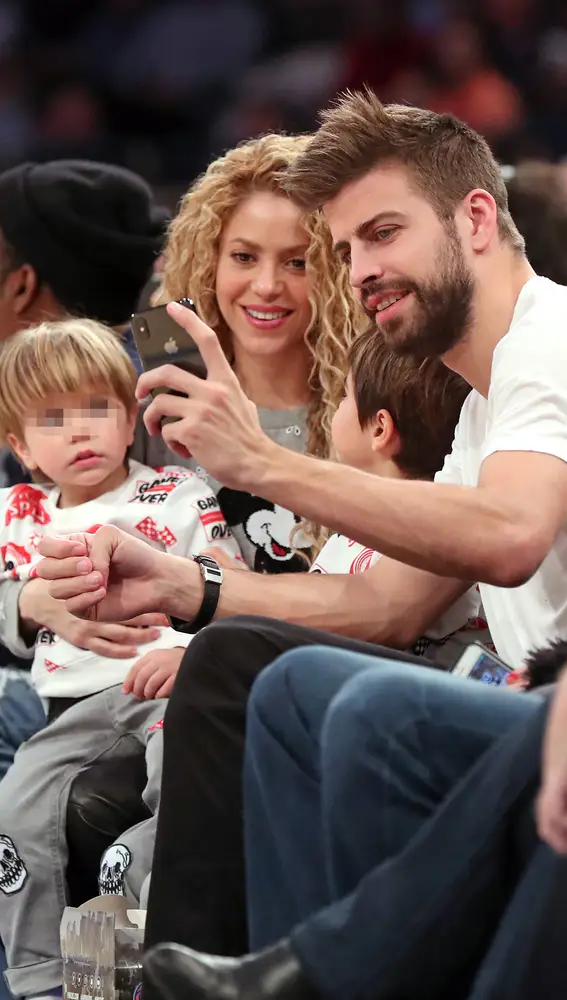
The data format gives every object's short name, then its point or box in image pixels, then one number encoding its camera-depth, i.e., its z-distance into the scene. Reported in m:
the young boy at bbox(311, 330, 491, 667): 5.02
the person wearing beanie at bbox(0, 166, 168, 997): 5.52
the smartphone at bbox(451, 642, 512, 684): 4.76
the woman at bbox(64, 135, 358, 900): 5.21
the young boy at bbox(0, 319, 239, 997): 5.09
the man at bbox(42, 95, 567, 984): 4.72
